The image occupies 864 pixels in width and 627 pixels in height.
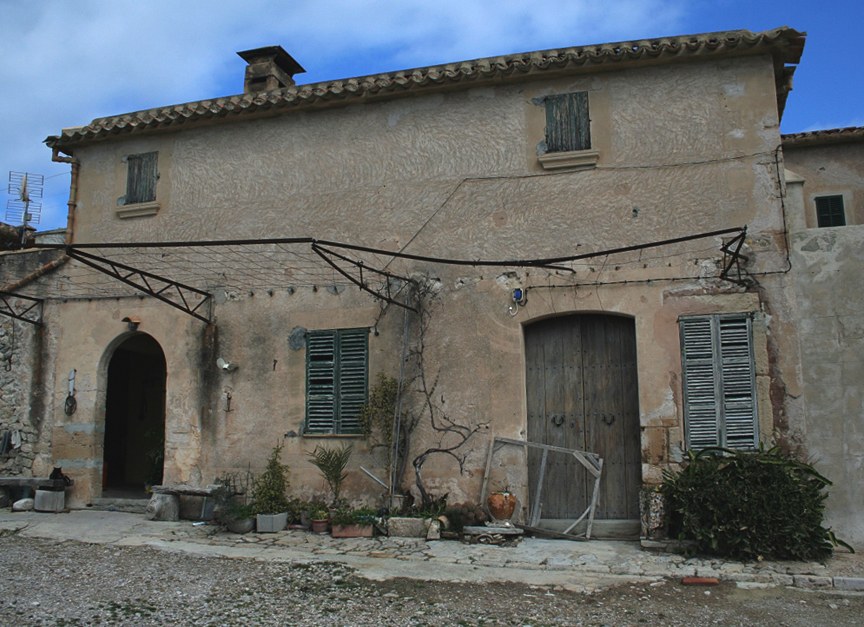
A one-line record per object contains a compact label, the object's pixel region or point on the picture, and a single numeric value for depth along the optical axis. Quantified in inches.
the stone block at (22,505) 427.8
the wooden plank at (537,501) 369.1
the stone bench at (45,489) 424.8
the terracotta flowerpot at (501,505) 362.6
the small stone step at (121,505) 435.5
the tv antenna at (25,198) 779.9
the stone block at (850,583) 278.1
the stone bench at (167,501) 406.3
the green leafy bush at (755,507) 309.9
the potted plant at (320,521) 376.5
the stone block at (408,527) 360.2
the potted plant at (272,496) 377.7
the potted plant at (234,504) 376.5
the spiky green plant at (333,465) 388.5
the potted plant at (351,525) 366.3
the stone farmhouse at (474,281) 350.3
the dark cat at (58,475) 434.0
